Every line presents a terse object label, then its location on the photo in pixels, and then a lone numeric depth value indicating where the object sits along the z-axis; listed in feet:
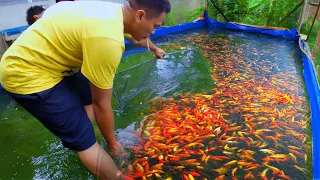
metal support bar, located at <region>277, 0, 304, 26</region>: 25.60
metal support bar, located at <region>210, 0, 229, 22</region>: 30.17
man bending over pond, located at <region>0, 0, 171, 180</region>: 4.81
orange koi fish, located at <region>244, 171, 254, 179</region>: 7.20
